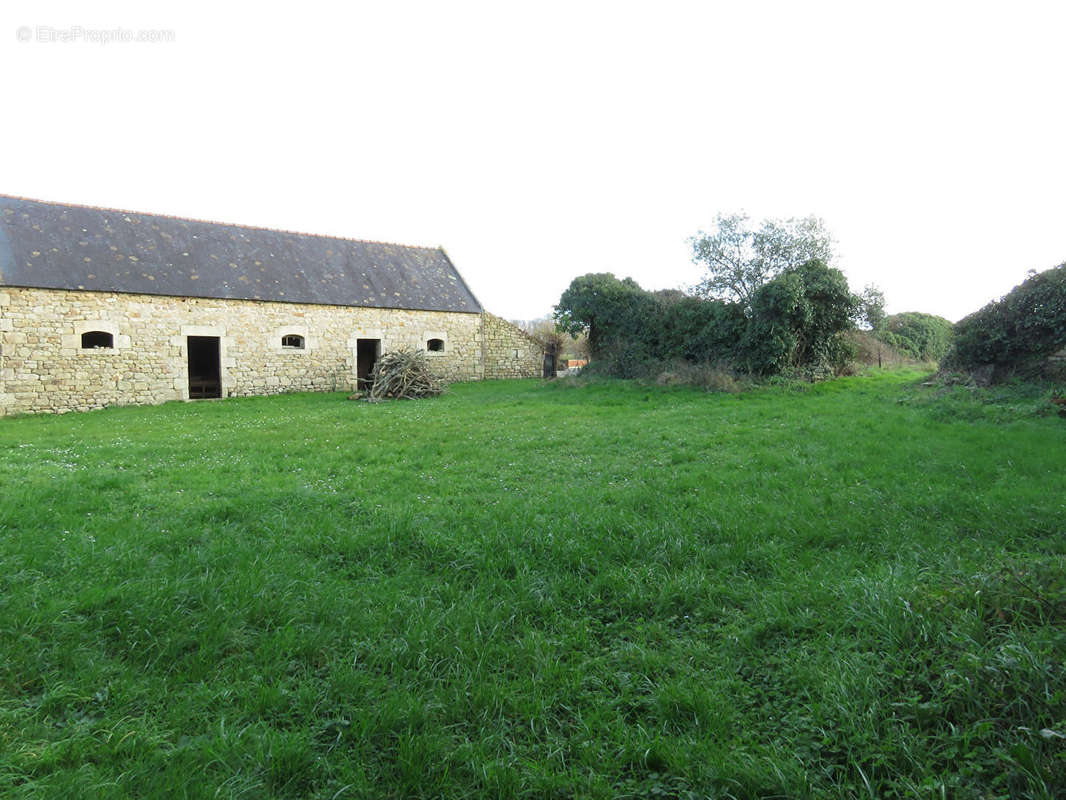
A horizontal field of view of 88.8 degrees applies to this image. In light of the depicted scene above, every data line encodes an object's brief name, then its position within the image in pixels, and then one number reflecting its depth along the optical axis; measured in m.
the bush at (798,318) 14.40
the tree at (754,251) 16.48
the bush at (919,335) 23.14
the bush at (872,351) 17.98
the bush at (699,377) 14.37
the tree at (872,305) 17.39
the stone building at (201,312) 14.92
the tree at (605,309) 17.95
